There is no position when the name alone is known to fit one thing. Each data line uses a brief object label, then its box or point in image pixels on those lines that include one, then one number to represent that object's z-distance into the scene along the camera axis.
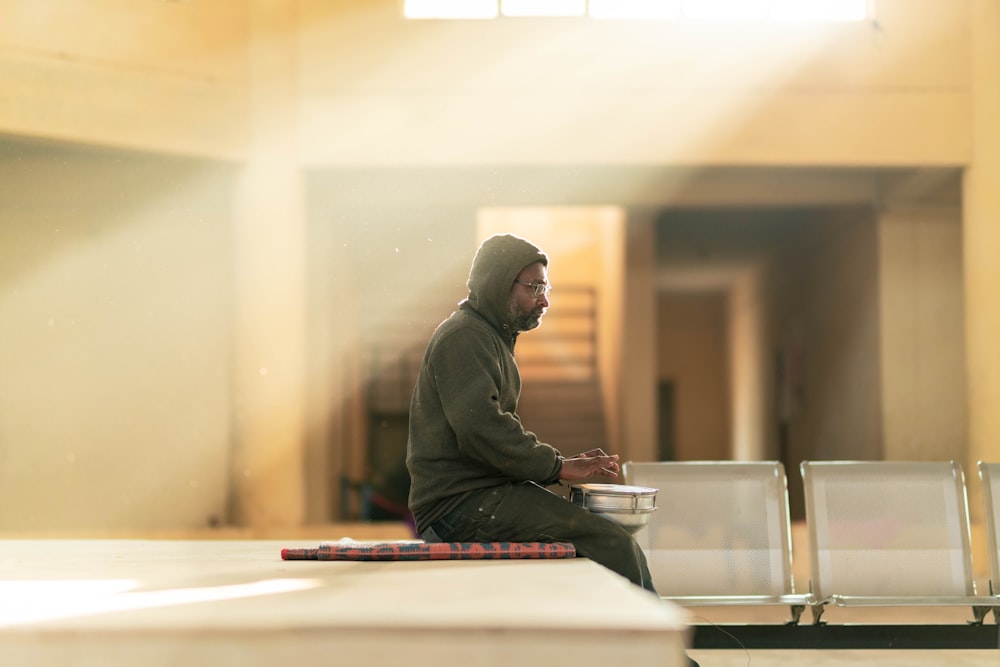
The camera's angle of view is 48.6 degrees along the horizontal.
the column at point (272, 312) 10.79
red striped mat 4.01
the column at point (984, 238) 10.64
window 11.04
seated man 4.04
